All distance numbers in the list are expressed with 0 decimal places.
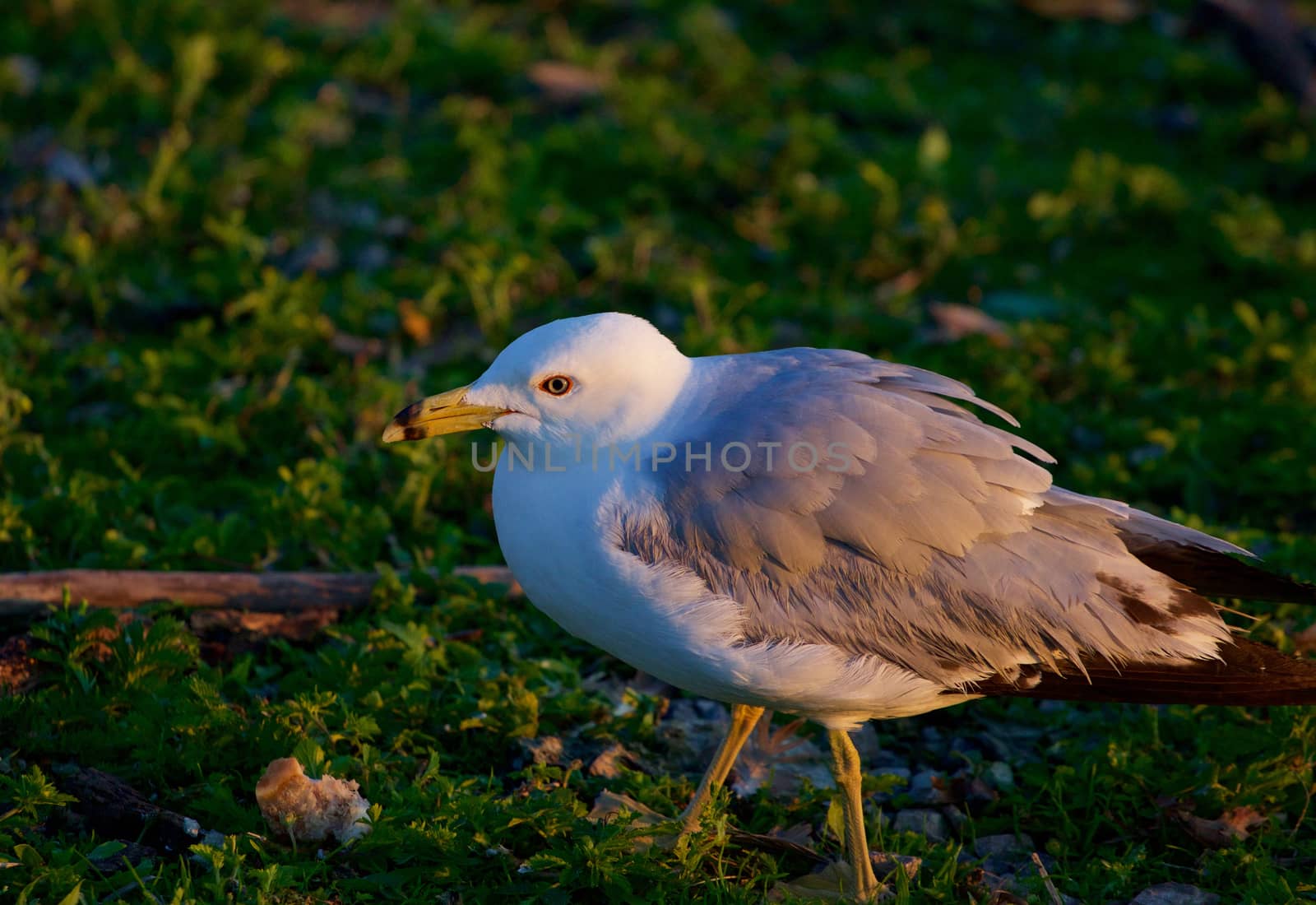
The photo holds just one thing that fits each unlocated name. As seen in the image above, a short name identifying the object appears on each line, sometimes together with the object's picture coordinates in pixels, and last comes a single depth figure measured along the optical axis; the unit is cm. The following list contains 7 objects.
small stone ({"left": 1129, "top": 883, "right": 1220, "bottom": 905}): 779
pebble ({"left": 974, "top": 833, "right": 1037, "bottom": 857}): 831
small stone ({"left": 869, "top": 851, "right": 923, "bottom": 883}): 775
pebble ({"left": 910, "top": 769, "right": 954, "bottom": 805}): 866
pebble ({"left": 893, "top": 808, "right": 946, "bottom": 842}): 845
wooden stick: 879
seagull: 731
